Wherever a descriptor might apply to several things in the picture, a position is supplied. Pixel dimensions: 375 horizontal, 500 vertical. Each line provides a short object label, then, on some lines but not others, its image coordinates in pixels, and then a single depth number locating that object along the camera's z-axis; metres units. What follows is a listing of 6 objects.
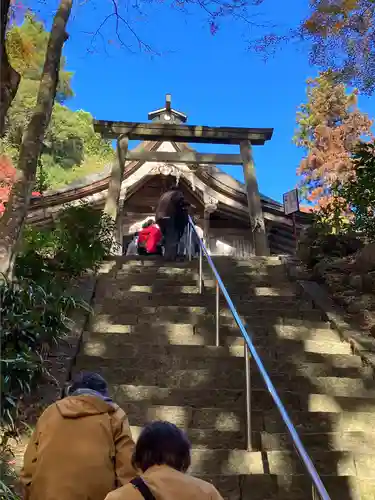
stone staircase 3.50
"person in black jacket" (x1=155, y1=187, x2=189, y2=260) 8.14
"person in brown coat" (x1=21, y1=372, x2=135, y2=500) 2.17
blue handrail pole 2.23
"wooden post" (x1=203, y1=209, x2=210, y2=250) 13.79
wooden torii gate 9.88
